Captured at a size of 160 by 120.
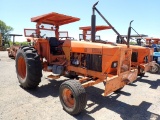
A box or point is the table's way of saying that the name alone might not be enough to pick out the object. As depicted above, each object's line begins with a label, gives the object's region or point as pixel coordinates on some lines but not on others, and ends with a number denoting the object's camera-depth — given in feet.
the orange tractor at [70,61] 8.74
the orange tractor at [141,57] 15.56
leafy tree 150.61
